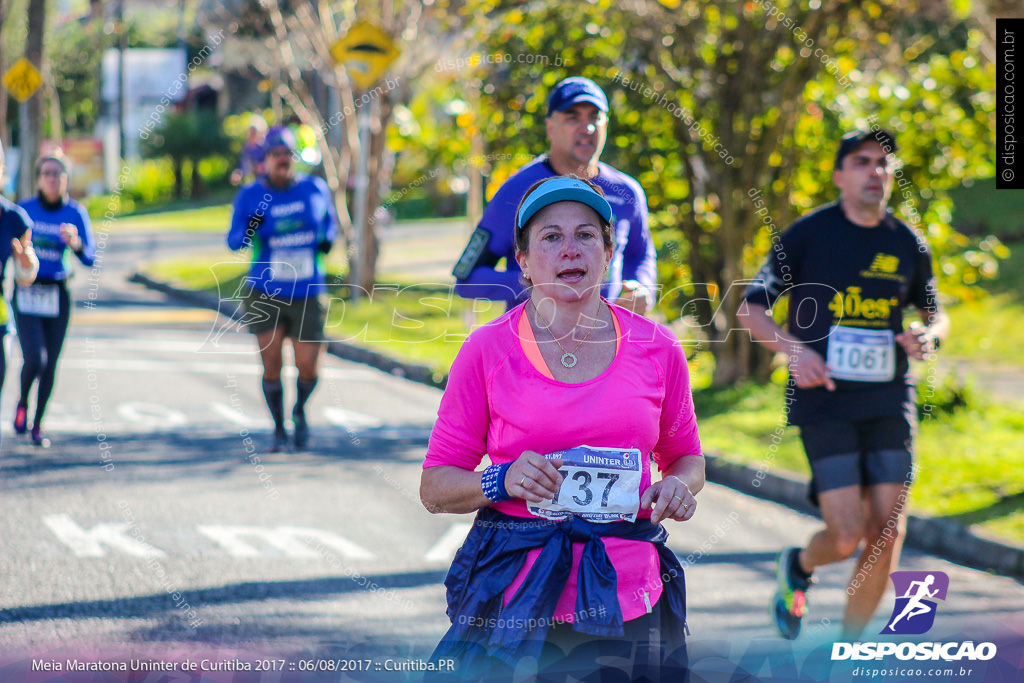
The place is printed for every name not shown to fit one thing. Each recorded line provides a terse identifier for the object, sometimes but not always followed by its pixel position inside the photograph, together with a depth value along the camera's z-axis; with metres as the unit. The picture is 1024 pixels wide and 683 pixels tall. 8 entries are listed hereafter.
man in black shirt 9.95
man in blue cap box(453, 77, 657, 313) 9.03
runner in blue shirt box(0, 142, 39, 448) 13.34
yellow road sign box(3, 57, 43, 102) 39.16
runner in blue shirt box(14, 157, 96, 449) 16.73
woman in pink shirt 5.53
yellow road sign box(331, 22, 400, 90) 25.56
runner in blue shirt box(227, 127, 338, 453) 16.62
